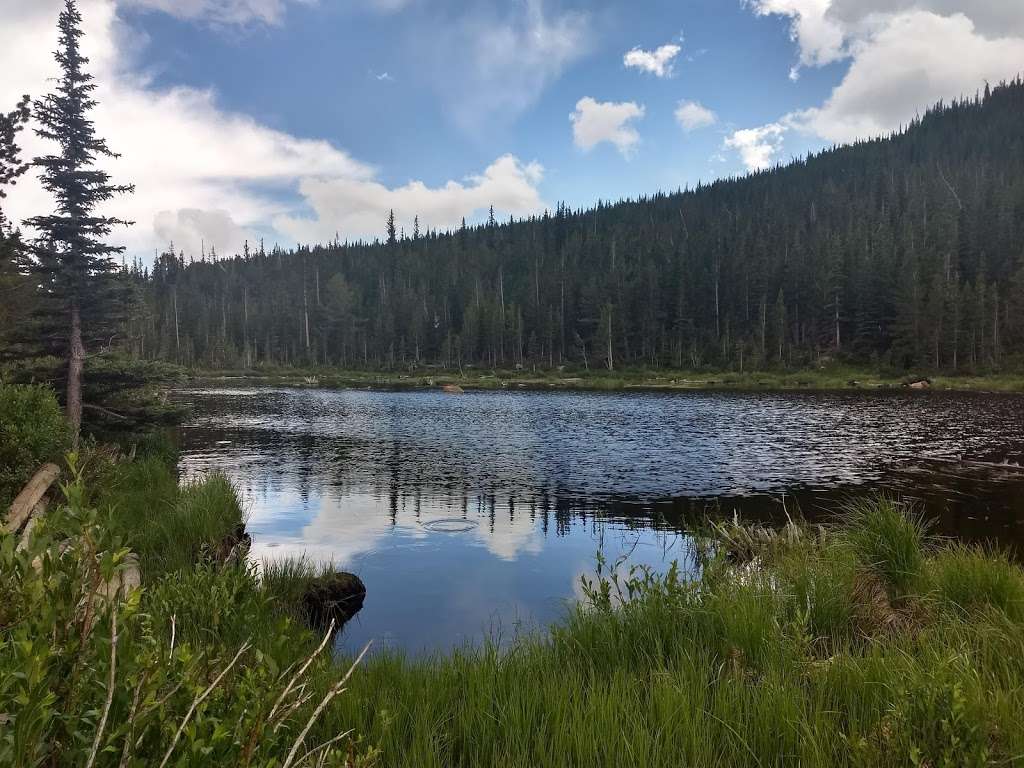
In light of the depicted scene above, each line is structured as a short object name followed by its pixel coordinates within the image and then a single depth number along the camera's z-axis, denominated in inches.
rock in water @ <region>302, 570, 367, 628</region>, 393.7
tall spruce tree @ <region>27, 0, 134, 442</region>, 753.0
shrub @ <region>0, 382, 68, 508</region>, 415.5
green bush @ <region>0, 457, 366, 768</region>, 84.5
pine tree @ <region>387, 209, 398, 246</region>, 7263.8
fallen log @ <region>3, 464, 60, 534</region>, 334.7
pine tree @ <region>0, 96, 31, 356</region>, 702.5
